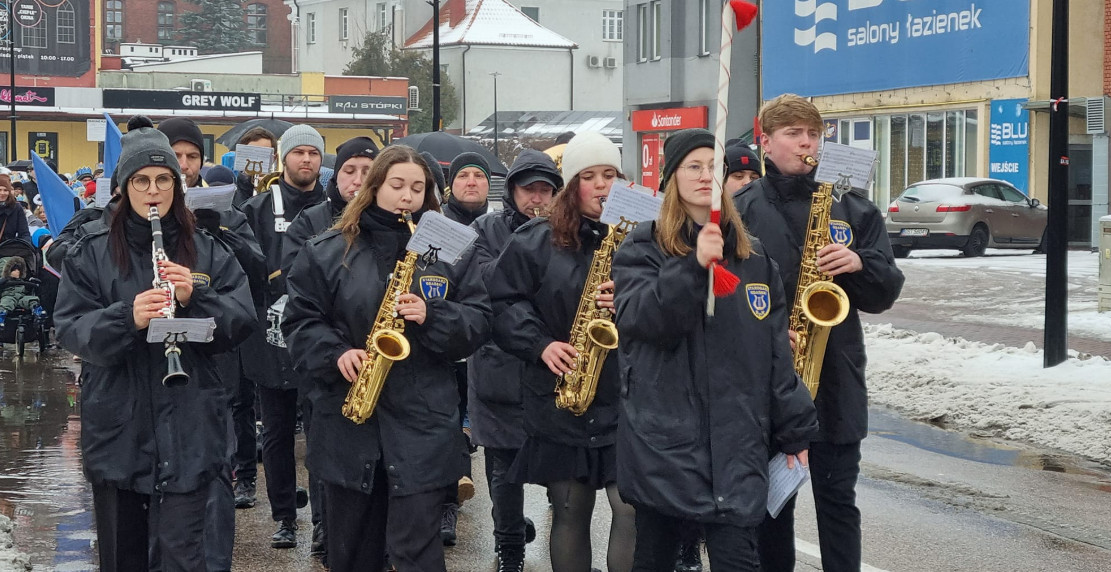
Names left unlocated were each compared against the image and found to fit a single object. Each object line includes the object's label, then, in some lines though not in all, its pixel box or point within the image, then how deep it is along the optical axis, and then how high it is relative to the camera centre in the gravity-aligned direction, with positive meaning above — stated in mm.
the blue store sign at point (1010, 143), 30312 +2061
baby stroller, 15117 -552
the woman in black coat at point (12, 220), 15008 +259
